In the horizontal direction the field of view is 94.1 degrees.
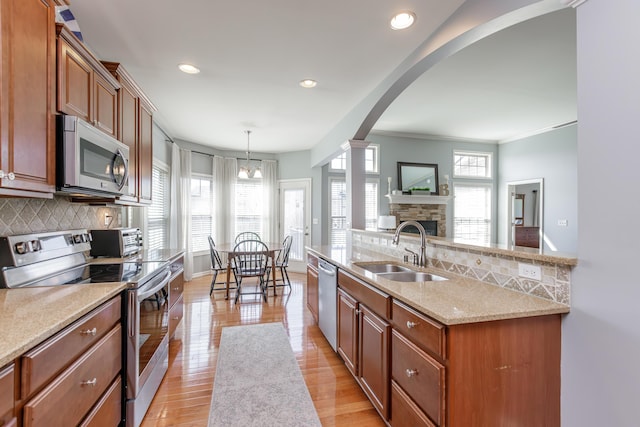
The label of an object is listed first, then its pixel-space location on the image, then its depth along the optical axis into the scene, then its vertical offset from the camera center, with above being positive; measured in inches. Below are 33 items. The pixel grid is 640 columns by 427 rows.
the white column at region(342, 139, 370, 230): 151.0 +16.0
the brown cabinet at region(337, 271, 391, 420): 68.7 -33.3
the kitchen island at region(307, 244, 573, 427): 48.8 -25.4
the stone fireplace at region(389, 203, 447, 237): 236.7 +0.5
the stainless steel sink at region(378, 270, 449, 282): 86.2 -18.7
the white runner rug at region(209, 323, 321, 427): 74.2 -50.9
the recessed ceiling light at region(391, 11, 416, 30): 80.1 +53.6
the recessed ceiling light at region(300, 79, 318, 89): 121.6 +54.0
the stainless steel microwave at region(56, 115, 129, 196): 64.0 +12.8
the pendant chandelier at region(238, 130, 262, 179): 194.9 +26.9
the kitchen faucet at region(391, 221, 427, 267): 88.5 -9.3
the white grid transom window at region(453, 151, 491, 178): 258.7 +43.7
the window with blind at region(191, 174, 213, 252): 223.6 +1.5
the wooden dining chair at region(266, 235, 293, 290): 194.8 -30.1
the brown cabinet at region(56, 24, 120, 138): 65.2 +32.1
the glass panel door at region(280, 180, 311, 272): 248.5 -3.3
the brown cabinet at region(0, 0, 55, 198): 50.4 +20.9
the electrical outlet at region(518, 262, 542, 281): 59.4 -11.8
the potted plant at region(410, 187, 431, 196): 235.9 +18.1
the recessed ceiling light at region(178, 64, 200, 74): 108.1 +53.4
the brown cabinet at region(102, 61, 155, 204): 94.3 +29.1
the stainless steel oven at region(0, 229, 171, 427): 65.2 -15.8
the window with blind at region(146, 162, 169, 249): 172.7 -0.1
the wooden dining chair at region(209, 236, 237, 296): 178.7 -33.1
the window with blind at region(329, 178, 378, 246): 237.8 +5.1
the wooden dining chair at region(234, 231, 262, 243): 244.9 -19.7
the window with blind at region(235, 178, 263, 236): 249.8 +6.9
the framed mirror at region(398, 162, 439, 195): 239.5 +30.5
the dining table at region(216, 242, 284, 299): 167.2 -22.4
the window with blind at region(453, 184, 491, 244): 258.2 +2.4
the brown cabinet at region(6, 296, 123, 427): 37.1 -24.9
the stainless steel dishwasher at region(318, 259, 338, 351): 105.4 -32.7
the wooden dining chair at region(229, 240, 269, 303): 165.6 -31.8
